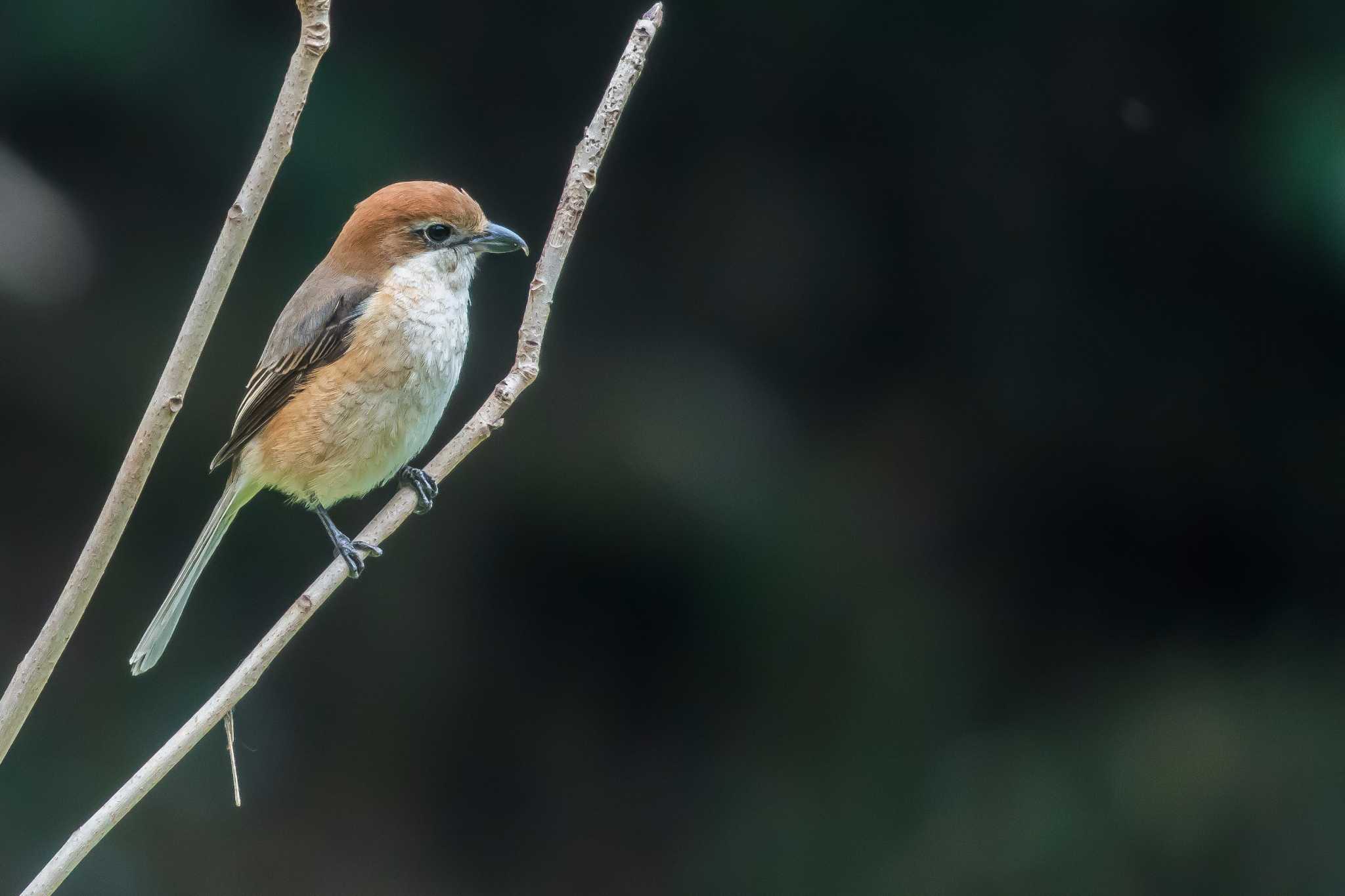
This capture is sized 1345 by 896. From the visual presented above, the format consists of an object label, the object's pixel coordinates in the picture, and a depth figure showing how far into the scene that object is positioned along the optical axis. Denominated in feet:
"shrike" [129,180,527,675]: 24.62
